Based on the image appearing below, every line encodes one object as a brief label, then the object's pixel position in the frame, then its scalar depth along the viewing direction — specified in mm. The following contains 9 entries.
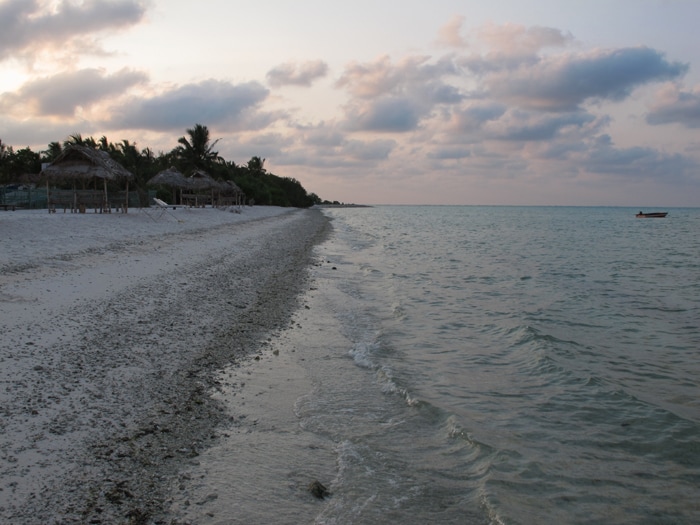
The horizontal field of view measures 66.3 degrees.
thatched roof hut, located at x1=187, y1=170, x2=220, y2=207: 39091
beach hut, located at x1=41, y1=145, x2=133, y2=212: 25375
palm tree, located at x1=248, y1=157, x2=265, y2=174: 85681
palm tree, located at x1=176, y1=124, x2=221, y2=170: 53594
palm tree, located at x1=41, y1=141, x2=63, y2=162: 45000
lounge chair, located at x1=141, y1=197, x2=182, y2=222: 27180
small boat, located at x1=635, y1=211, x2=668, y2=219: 75094
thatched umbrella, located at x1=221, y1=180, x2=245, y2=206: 46569
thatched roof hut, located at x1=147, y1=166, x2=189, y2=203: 35906
